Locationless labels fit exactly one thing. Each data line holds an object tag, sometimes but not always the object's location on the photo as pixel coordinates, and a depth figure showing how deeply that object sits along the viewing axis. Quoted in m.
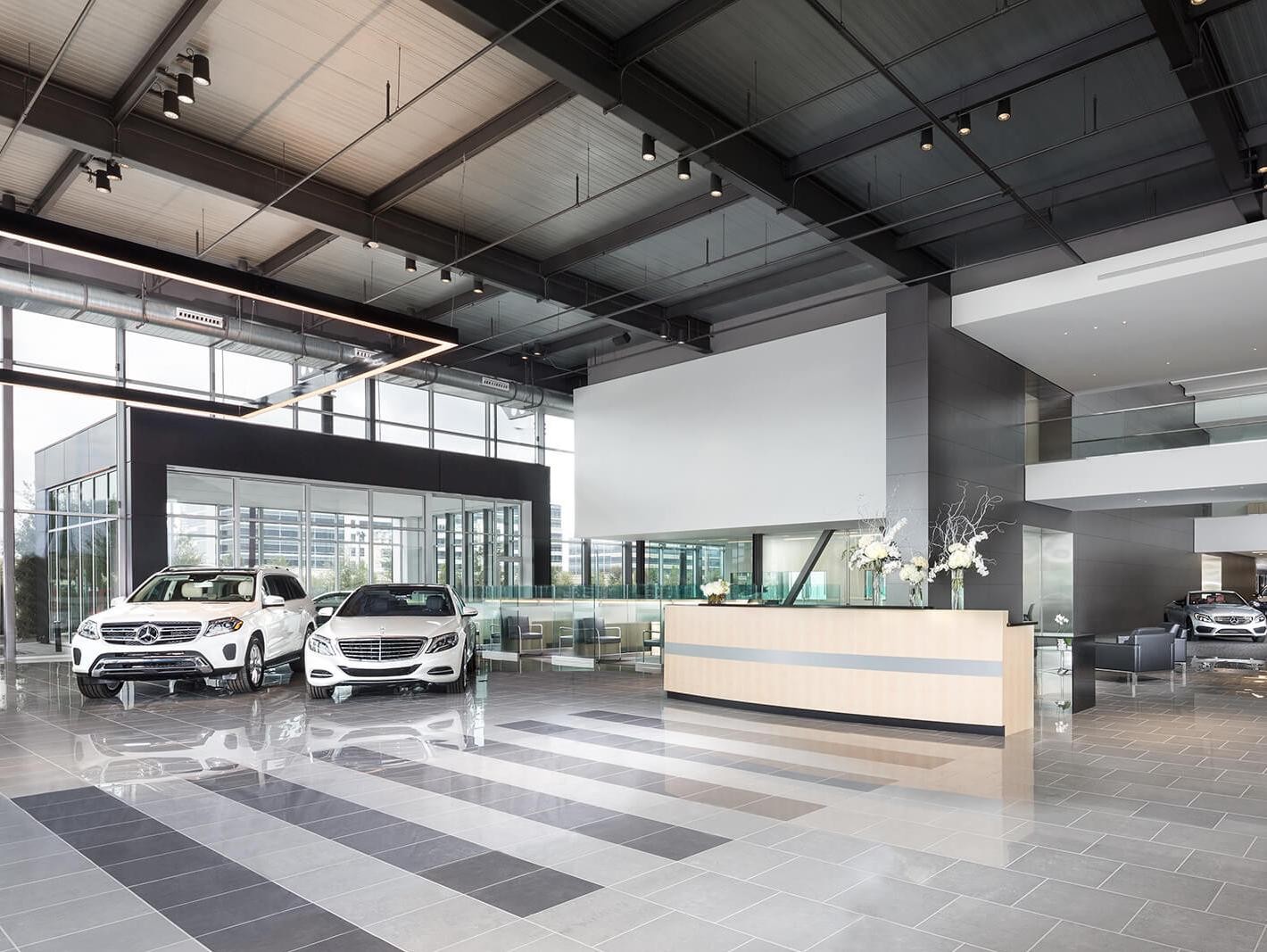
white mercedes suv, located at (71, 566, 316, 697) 9.85
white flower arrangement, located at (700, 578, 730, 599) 10.52
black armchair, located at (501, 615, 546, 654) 14.17
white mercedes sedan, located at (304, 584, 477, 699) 9.96
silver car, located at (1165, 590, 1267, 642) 18.80
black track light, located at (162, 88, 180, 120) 8.18
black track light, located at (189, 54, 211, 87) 8.01
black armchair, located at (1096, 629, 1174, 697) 13.16
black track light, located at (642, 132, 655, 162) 8.78
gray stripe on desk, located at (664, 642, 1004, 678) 8.14
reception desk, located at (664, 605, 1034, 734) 8.12
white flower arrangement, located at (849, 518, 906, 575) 9.55
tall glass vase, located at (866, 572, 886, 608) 11.23
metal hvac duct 12.68
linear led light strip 7.07
